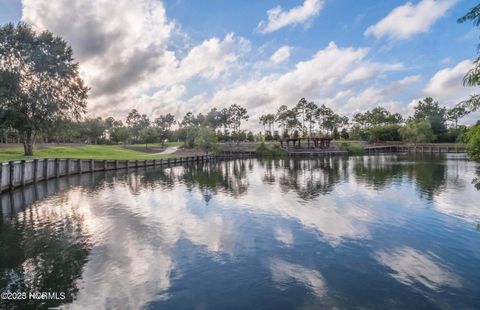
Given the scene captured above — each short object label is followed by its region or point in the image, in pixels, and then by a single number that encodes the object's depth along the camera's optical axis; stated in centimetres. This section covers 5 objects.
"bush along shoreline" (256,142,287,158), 9948
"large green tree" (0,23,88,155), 4434
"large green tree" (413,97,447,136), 12650
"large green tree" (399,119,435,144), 11419
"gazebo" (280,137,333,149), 10516
